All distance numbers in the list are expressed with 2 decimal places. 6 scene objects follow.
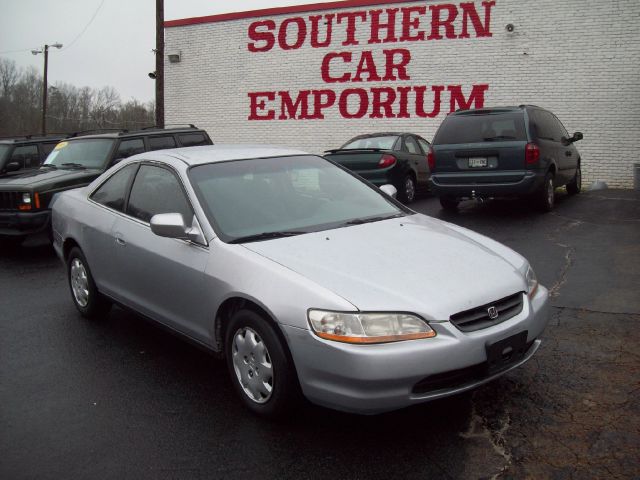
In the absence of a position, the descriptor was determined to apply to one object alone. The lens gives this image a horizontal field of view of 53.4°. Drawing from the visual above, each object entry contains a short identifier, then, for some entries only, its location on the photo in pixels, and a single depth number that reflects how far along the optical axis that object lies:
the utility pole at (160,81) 16.14
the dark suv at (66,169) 8.71
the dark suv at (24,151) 10.55
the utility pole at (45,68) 38.94
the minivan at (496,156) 9.42
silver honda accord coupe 3.09
